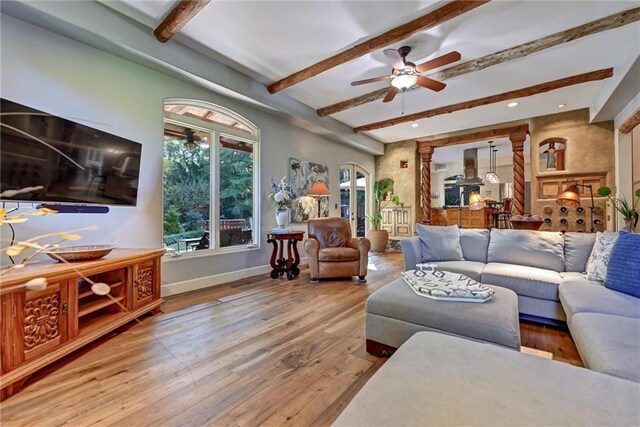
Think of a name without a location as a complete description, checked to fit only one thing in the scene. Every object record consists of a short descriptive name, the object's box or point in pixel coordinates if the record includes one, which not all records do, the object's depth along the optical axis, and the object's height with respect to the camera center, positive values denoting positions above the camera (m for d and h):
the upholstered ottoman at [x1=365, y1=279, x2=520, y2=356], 1.73 -0.66
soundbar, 2.37 +0.08
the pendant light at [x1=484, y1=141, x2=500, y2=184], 8.18 +2.03
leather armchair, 4.20 -0.62
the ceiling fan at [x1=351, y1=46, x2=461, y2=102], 3.01 +1.71
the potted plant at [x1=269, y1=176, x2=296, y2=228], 4.38 +0.26
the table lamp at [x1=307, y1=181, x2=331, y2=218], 4.93 +0.47
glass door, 7.23 +0.59
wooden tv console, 1.66 -0.67
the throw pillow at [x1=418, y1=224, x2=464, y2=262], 3.45 -0.31
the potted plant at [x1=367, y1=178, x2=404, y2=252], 7.65 +0.55
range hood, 8.44 +1.69
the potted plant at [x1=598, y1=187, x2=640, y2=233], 4.00 +0.21
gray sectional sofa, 1.37 -0.55
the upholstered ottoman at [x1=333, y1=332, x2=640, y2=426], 0.88 -0.61
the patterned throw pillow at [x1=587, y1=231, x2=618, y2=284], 2.37 -0.32
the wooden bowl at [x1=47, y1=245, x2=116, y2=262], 2.17 -0.28
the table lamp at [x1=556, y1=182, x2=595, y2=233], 3.91 +0.31
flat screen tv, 1.97 +0.45
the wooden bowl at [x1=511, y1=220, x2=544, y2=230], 3.85 -0.08
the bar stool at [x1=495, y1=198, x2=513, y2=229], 6.47 +0.11
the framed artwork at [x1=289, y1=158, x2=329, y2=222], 5.29 +0.63
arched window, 3.71 +0.57
